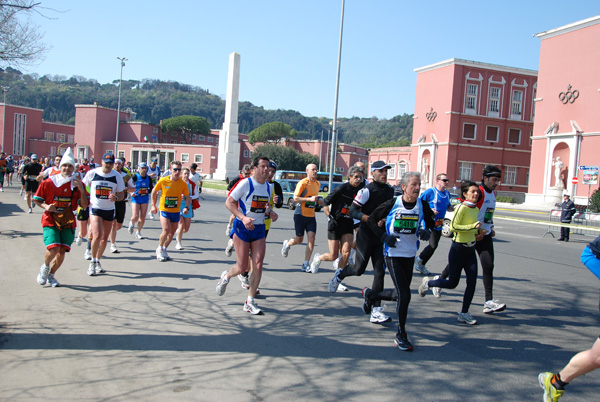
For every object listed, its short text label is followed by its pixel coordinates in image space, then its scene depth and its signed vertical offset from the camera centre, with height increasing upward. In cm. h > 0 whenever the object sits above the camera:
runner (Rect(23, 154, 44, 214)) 1819 -49
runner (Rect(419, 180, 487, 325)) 616 -69
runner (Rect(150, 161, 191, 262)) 962 -63
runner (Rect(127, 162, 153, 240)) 1195 -62
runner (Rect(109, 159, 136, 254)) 973 -77
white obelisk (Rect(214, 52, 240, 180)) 5981 +390
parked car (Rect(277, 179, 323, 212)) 2786 -68
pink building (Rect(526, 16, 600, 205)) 3791 +687
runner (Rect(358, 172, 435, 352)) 527 -51
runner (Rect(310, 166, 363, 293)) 741 -48
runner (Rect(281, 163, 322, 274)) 872 -53
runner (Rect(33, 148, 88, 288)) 710 -77
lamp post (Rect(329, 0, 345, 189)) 2808 +538
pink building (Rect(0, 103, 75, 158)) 7675 +451
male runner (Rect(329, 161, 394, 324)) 609 -35
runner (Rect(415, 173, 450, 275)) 882 -20
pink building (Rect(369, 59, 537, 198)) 5112 +754
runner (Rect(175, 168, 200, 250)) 1113 -114
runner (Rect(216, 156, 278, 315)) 624 -57
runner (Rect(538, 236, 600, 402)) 374 -126
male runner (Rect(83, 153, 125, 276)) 816 -60
